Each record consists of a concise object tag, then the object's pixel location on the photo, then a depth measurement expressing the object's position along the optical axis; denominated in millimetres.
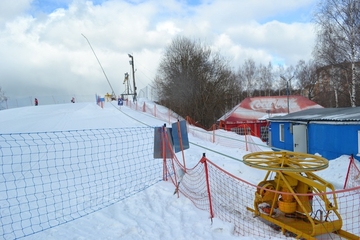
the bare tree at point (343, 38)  23141
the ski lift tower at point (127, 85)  50944
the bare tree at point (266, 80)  62438
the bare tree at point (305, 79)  58469
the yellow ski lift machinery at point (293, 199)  5020
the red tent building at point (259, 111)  29266
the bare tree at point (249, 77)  61219
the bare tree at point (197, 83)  42688
